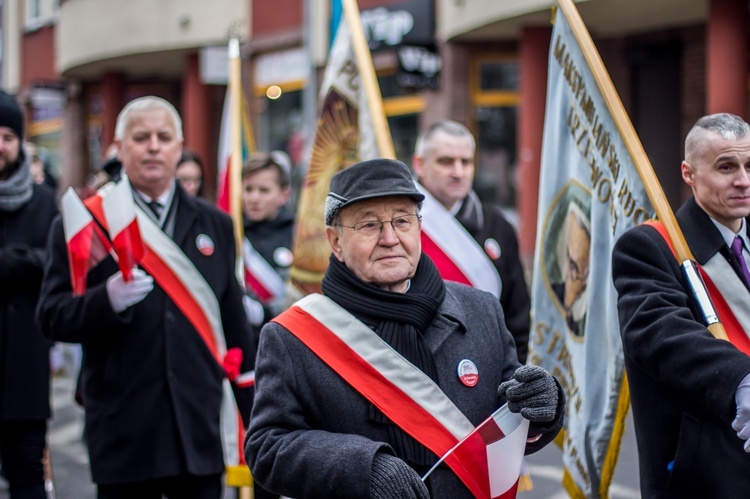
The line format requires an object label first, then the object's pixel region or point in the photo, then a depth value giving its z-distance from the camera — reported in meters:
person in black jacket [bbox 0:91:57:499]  4.76
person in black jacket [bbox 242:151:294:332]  5.96
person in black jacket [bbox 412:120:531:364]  4.76
